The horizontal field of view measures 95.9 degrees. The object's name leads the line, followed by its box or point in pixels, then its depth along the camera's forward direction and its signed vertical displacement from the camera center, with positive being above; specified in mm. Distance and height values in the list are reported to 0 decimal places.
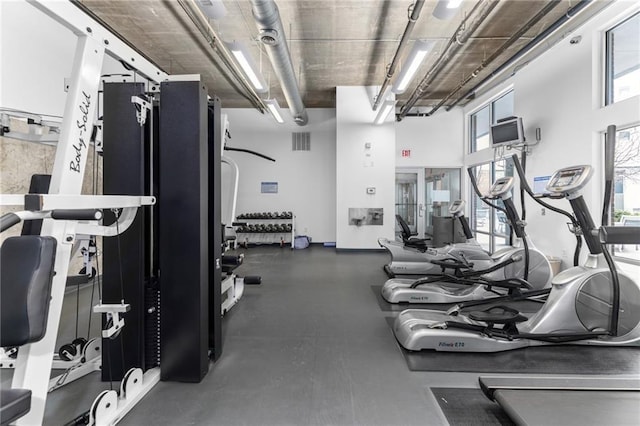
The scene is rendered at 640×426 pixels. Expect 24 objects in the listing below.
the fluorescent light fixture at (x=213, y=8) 3058 +2182
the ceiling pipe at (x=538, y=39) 3622 +2519
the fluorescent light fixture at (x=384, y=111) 5582 +2076
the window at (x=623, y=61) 3623 +1936
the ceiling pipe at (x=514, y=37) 3680 +2622
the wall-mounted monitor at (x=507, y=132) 5172 +1401
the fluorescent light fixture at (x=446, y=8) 2946 +2098
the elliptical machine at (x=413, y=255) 5016 -835
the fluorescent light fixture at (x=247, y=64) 3696 +2056
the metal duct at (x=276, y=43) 3301 +2316
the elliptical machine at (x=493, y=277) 3832 -963
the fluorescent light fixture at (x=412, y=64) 3586 +2037
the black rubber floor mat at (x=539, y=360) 2354 -1313
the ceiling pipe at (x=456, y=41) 3758 +2560
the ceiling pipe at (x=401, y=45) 3379 +2464
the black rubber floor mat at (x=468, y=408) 1824 -1342
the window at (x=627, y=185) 3664 +306
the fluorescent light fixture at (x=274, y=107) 5743 +2092
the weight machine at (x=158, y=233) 2139 -203
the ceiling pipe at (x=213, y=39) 3932 +2694
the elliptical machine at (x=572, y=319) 2592 -1012
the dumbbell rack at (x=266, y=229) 8180 -618
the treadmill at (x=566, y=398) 1695 -1229
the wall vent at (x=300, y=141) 8688 +1996
